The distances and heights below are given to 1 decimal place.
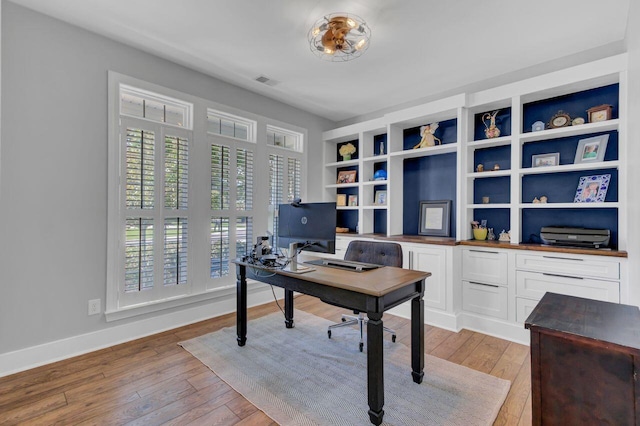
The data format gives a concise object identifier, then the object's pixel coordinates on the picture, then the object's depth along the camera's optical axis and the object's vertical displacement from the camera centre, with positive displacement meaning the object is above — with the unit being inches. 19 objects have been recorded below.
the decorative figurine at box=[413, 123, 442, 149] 144.6 +37.4
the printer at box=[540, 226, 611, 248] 100.2 -7.8
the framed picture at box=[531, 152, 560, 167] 117.0 +21.5
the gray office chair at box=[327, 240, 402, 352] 105.4 -15.4
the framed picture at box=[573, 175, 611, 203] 106.2 +9.2
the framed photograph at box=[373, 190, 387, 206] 167.6 +8.6
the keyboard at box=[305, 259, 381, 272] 90.6 -16.4
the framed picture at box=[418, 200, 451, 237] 144.6 -2.2
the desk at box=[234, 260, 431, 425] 66.6 -20.3
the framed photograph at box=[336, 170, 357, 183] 181.2 +22.8
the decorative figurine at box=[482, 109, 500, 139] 128.2 +38.3
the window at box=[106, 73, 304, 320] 108.3 +6.9
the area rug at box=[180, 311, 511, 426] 70.4 -46.6
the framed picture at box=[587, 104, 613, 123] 103.3 +35.3
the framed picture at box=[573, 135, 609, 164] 106.2 +23.4
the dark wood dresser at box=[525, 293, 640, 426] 43.4 -23.7
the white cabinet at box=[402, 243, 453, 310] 125.3 -23.0
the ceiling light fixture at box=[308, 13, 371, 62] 89.5 +56.7
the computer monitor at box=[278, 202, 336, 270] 88.3 -4.3
